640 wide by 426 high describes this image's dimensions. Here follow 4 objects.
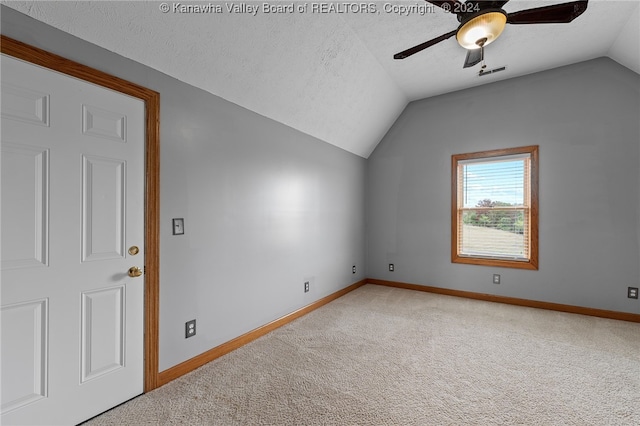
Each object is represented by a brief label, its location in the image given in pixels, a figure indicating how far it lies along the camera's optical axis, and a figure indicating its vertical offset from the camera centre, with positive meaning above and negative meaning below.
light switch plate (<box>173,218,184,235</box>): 2.18 -0.10
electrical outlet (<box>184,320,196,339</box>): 2.25 -0.94
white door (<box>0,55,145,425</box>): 1.47 -0.20
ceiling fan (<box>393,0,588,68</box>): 1.72 +1.26
